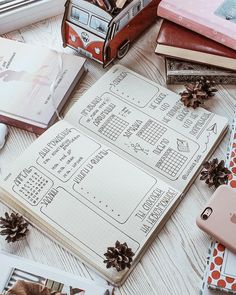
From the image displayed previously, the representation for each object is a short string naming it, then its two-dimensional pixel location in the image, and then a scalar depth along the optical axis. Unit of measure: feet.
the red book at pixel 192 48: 2.90
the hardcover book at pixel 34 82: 2.79
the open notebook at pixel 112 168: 2.38
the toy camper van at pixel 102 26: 2.93
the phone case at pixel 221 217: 2.26
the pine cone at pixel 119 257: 2.23
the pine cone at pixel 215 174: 2.49
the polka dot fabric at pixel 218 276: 2.16
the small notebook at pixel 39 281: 2.18
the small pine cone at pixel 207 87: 2.88
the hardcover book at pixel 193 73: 2.94
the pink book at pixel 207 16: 2.90
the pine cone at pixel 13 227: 2.37
